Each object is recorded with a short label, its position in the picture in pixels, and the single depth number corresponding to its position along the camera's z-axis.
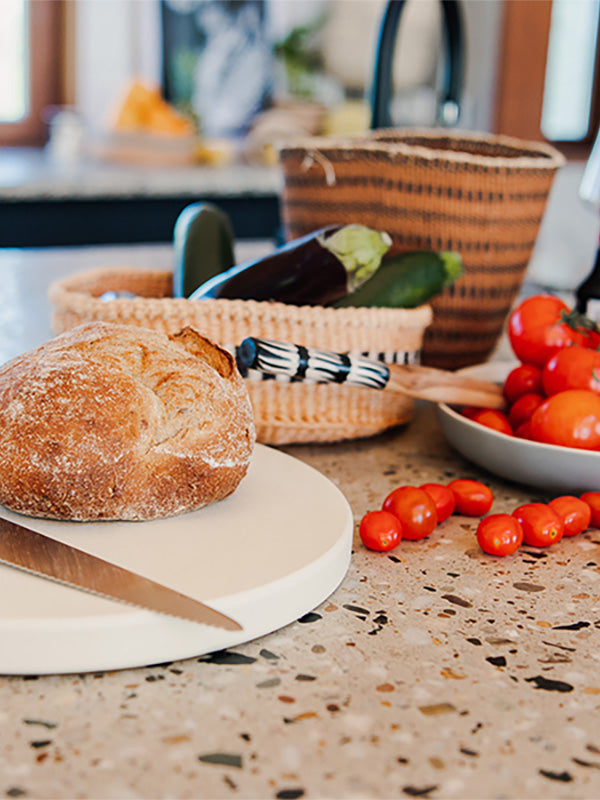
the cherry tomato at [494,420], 0.83
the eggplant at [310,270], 0.88
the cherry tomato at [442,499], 0.72
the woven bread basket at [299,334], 0.83
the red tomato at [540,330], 0.90
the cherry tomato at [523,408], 0.84
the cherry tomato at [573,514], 0.71
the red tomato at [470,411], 0.89
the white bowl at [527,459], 0.75
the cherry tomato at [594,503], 0.73
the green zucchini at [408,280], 0.94
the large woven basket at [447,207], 1.06
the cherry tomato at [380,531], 0.66
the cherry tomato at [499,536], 0.66
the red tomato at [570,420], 0.76
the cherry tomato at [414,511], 0.68
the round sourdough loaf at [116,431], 0.60
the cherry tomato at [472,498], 0.74
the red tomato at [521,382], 0.88
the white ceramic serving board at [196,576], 0.49
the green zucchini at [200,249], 1.01
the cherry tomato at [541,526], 0.68
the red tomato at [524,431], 0.80
